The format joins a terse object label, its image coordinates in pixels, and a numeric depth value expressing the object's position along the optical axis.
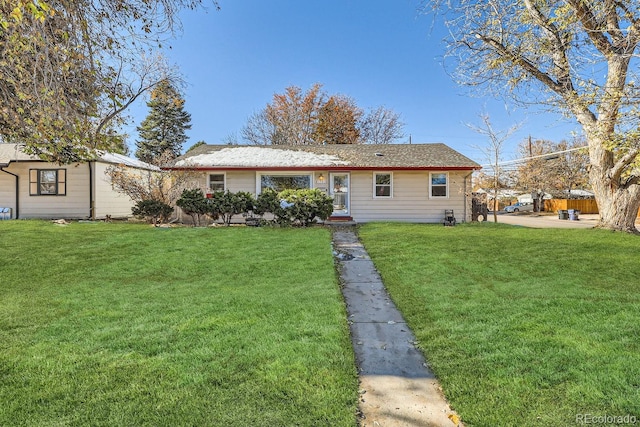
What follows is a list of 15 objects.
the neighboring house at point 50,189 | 15.01
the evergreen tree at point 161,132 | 36.47
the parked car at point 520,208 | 35.22
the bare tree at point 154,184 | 12.97
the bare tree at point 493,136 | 15.59
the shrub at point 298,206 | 11.35
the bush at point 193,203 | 12.12
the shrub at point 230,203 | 12.01
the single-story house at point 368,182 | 14.05
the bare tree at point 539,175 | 31.44
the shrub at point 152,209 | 12.48
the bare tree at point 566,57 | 5.99
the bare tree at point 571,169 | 31.52
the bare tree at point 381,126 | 30.91
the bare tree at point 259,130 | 30.89
